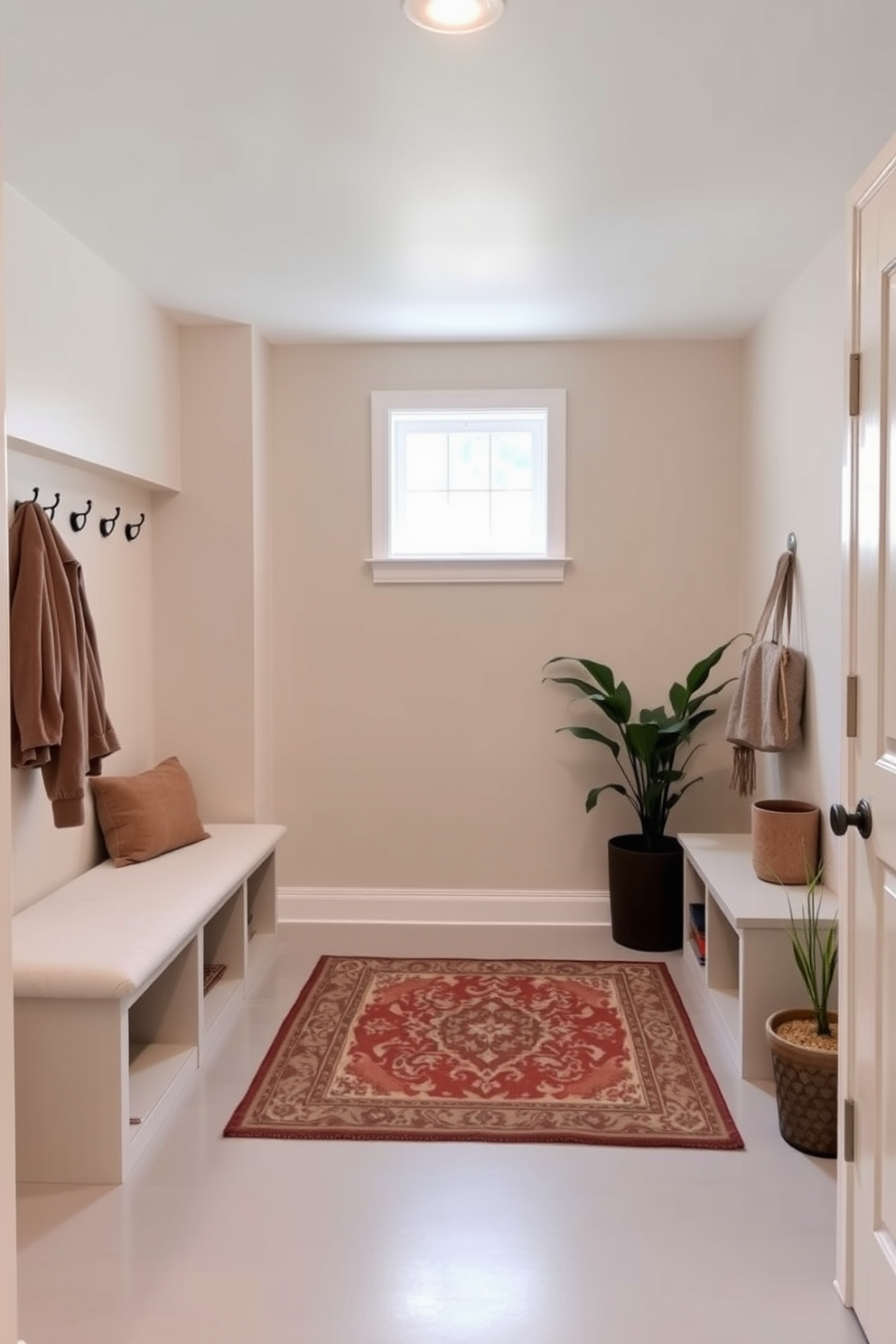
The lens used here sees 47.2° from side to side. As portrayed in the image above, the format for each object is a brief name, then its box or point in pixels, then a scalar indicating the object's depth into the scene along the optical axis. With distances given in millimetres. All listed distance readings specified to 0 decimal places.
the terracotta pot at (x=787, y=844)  3191
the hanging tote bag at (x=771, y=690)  3373
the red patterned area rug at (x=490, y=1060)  2652
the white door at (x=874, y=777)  1722
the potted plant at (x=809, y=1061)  2434
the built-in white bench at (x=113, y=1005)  2369
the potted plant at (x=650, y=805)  3938
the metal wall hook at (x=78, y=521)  3250
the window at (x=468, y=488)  4301
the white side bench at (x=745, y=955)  2859
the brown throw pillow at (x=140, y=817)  3383
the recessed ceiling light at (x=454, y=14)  1878
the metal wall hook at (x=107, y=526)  3527
